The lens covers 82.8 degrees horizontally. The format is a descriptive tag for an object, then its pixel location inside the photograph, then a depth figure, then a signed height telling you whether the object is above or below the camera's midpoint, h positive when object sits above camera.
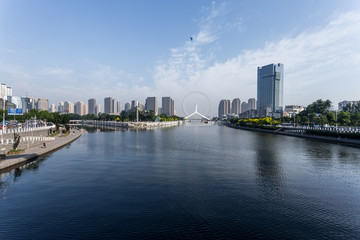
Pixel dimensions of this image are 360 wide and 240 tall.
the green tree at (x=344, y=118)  84.58 +1.13
